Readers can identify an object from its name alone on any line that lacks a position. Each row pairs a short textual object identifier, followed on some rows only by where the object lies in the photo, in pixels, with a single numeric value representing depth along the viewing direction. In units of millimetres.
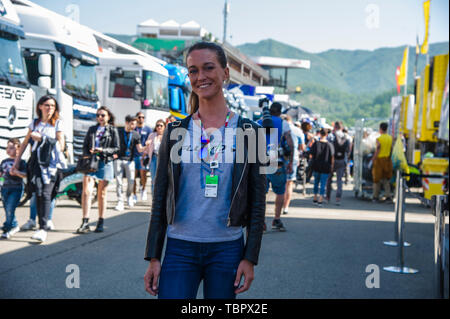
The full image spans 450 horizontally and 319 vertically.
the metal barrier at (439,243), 4648
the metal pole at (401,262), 6614
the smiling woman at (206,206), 2523
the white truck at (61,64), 10781
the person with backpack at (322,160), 13031
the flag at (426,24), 13686
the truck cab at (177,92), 19375
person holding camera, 8719
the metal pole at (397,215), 7297
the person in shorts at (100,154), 8211
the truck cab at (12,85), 7293
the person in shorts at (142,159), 11659
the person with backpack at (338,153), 14352
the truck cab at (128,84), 17766
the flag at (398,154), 11172
